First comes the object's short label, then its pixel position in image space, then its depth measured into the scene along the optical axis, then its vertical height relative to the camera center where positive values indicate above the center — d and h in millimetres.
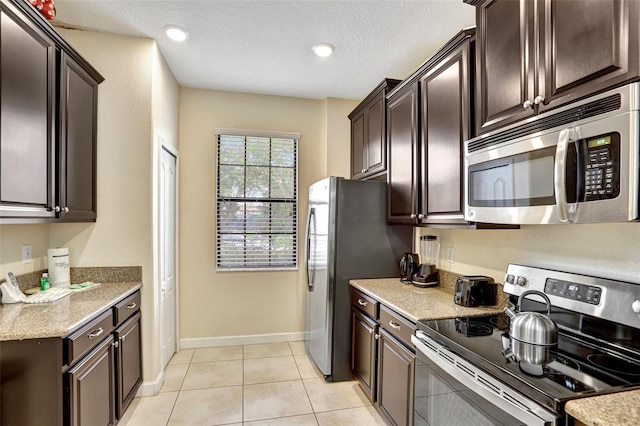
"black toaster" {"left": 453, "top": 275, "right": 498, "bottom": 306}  2025 -475
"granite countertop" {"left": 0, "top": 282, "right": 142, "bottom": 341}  1531 -533
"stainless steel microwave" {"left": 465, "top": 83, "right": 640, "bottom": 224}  1046 +184
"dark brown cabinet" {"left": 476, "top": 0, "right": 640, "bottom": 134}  1097 +630
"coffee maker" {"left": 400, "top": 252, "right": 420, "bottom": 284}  2736 -430
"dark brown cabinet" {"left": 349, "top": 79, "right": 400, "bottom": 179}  2953 +769
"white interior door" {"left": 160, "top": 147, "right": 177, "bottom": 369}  3002 -386
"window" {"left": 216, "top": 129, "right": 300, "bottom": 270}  3725 +150
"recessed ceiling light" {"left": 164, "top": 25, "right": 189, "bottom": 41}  2486 +1377
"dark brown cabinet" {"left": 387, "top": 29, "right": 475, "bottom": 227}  1971 +528
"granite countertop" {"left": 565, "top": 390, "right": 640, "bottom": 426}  882 -545
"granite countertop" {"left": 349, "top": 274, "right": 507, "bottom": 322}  1905 -567
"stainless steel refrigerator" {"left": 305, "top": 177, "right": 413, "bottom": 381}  2830 -317
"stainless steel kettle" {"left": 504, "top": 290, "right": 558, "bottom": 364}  1338 -515
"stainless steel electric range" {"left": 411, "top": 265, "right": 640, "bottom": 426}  1083 -553
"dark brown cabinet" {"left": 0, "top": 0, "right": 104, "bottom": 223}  1618 +522
